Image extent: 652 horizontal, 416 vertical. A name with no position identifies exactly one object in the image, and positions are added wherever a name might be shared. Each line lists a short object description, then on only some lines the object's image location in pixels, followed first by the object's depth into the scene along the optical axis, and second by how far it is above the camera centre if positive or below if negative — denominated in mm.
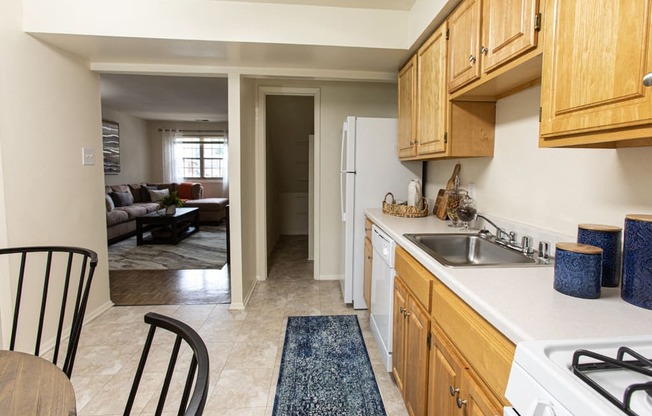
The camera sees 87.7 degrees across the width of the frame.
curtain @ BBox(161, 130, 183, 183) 8375 +575
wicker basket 2488 -211
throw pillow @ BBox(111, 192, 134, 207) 6031 -349
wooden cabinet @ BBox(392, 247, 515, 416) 882 -561
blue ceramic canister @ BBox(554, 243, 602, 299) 936 -244
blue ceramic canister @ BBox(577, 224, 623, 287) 1033 -194
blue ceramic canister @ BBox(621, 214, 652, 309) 891 -209
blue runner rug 1778 -1164
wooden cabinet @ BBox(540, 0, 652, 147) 794 +291
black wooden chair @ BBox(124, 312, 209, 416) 560 -351
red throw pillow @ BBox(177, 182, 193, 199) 7853 -255
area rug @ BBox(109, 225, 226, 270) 4336 -1066
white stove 515 -330
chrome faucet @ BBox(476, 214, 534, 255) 1500 -278
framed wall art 6539 +652
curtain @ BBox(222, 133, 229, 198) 8461 +170
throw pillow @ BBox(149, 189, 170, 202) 7223 -325
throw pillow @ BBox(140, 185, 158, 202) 7086 -278
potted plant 5559 -382
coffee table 5301 -765
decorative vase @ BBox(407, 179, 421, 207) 2638 -87
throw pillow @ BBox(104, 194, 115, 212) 5512 -400
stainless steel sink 1709 -341
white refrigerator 2857 +49
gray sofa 5430 -435
